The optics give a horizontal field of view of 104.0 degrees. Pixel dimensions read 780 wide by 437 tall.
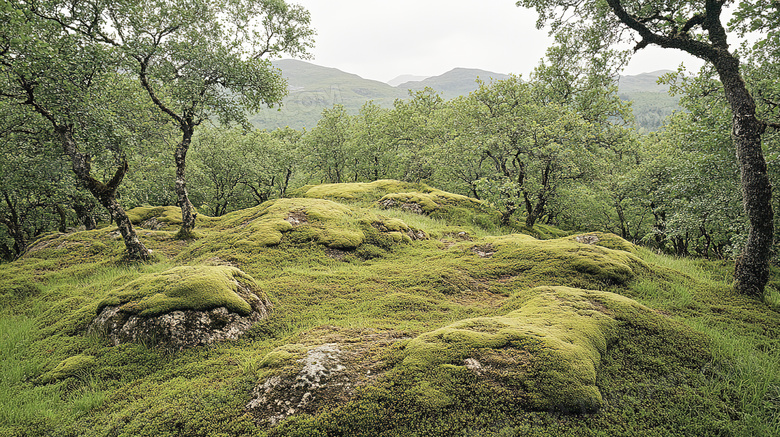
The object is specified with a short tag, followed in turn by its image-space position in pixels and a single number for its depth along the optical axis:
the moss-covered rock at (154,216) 20.66
